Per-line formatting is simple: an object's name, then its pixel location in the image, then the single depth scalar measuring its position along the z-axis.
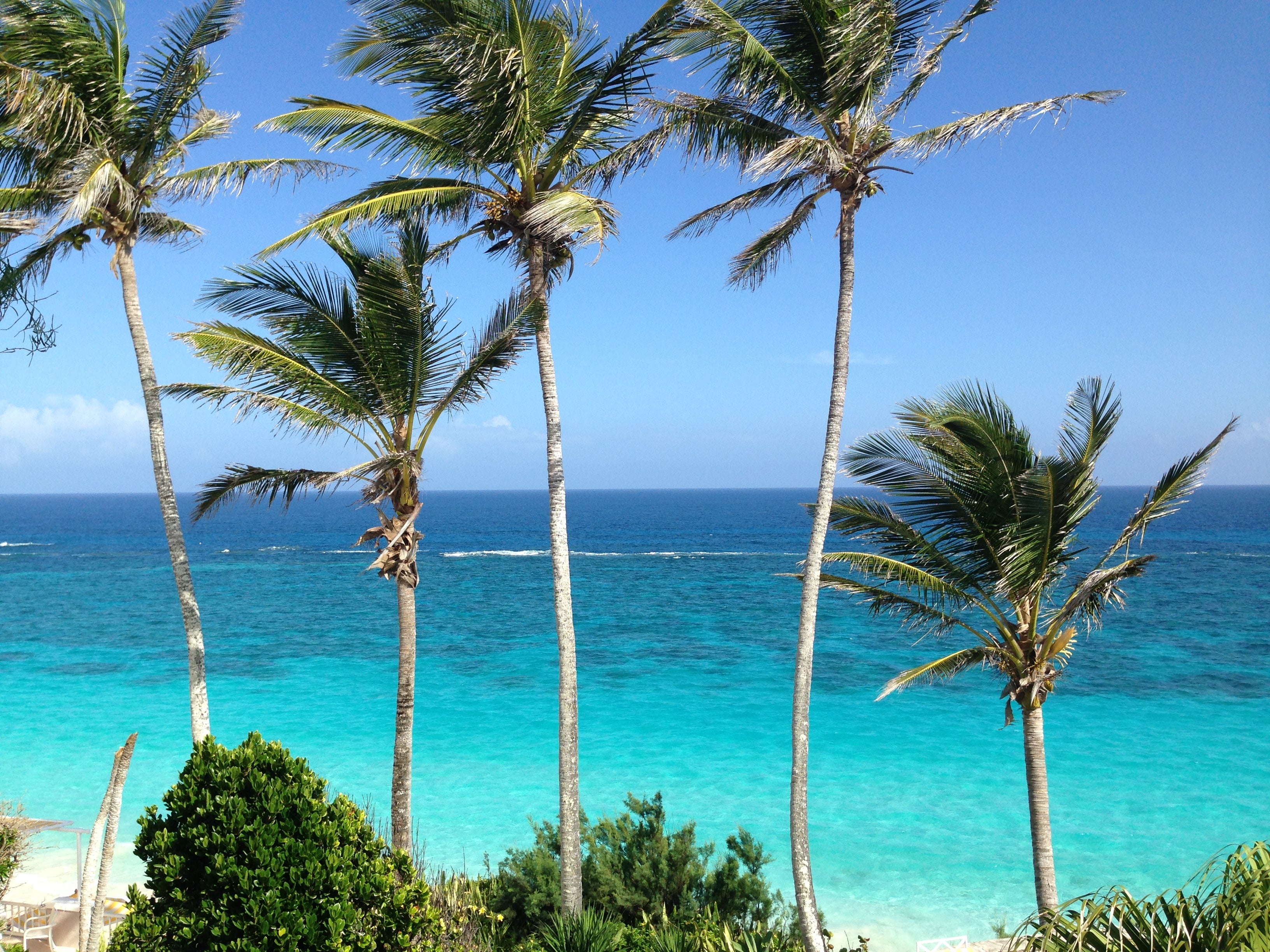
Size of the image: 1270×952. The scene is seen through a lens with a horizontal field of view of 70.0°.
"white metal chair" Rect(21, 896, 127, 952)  12.31
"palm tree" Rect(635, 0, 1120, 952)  9.17
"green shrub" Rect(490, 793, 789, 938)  11.39
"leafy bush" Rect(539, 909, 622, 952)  8.77
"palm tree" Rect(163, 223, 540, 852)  10.59
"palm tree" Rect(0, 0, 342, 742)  9.05
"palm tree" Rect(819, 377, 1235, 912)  10.25
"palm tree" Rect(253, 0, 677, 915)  9.32
